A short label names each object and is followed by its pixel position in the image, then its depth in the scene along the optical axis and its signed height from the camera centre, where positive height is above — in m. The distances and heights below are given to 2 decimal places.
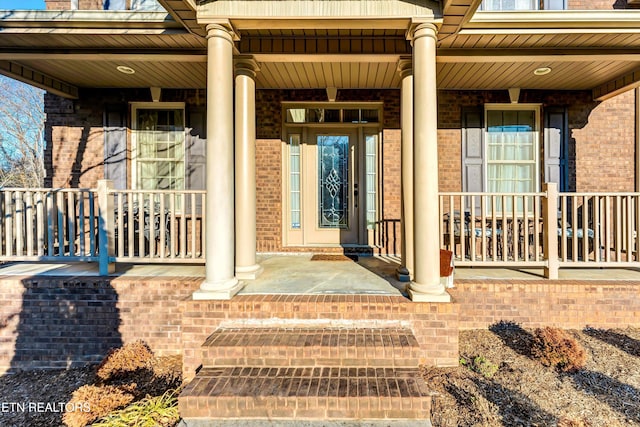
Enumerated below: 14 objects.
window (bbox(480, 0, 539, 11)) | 4.94 +2.97
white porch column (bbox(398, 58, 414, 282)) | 3.68 +0.50
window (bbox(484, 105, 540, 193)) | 5.41 +0.96
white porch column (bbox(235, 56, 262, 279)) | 3.67 +0.43
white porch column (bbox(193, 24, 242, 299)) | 3.08 +0.37
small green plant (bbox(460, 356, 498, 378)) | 2.82 -1.32
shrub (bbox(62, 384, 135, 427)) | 2.27 -1.31
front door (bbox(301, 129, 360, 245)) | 5.55 +0.42
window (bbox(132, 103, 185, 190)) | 5.40 +1.06
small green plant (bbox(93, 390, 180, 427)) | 2.23 -1.36
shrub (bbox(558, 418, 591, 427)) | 2.09 -1.32
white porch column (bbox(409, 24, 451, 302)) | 3.03 +0.24
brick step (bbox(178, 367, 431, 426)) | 2.17 -1.21
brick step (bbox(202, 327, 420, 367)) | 2.59 -1.07
